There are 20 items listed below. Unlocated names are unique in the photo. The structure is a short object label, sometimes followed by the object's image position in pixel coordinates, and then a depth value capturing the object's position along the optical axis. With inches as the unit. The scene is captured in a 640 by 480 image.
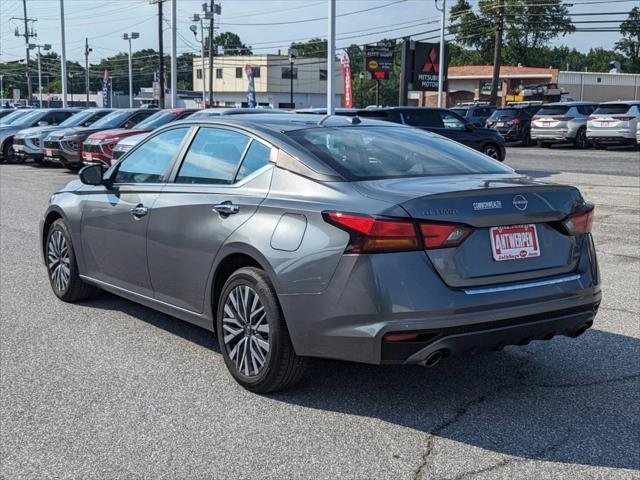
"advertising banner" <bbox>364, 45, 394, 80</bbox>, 1792.6
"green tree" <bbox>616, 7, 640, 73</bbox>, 4352.9
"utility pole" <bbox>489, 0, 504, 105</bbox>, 1949.1
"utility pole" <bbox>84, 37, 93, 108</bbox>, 4106.8
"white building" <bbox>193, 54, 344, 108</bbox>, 4030.5
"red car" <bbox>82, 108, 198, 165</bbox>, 724.7
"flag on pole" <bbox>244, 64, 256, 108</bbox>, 1821.2
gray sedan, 159.8
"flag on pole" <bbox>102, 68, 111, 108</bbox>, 2214.6
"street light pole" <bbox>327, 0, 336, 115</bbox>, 902.1
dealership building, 3282.5
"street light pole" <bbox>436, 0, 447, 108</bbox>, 1544.3
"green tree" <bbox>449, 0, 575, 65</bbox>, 3745.1
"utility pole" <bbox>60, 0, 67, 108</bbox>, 1823.1
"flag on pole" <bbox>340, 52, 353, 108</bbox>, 1374.0
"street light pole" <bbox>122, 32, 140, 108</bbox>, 3331.7
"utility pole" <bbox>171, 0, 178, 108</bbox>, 1532.5
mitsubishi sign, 1387.8
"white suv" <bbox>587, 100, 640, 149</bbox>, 1147.3
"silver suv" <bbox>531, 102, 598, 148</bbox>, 1239.5
